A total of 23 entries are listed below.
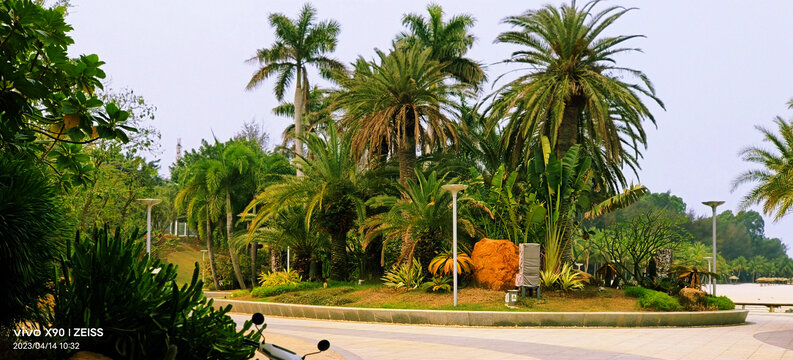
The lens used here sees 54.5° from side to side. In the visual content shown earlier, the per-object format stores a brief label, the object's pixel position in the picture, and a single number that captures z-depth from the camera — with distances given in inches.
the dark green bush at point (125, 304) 201.2
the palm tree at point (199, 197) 1595.7
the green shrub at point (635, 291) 941.8
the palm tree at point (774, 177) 1165.7
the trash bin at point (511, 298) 870.0
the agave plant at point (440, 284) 955.3
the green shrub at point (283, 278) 1206.9
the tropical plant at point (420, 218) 988.6
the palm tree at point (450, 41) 1542.8
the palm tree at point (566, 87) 1056.8
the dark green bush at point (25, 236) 194.4
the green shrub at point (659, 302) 895.1
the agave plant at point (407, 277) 992.2
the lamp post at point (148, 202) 1027.4
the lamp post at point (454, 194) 862.1
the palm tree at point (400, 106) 1082.1
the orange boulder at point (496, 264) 951.6
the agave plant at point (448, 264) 946.1
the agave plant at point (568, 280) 951.0
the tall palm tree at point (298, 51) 1722.4
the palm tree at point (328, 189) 1131.3
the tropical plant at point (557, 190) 987.9
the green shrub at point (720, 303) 964.6
